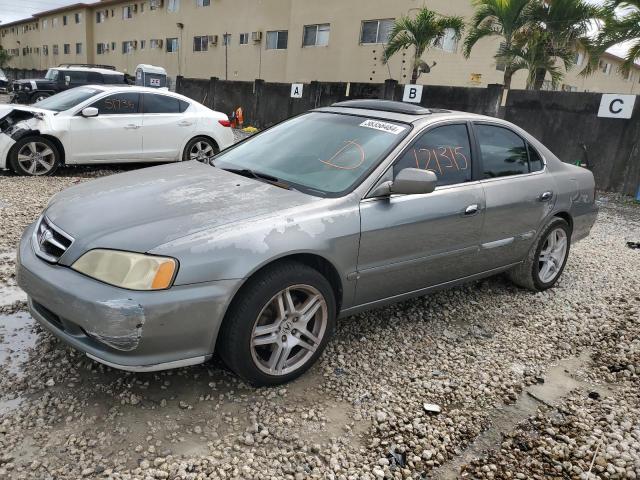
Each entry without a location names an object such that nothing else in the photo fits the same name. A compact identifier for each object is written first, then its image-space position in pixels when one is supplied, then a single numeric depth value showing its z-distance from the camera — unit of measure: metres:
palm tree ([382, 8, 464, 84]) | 15.59
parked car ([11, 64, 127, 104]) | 20.17
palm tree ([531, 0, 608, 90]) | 12.73
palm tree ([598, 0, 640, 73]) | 11.05
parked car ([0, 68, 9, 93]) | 27.41
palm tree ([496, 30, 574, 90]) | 13.60
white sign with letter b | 13.88
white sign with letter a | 17.06
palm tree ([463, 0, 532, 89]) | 13.40
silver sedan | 2.38
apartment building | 20.31
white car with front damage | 7.25
